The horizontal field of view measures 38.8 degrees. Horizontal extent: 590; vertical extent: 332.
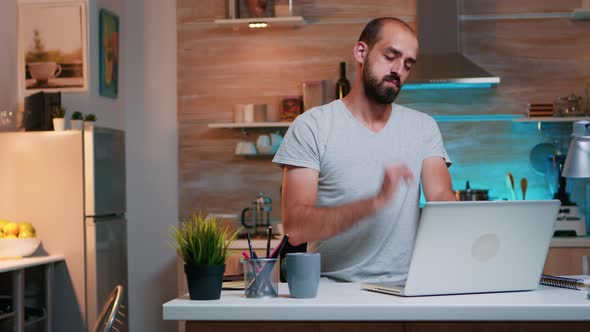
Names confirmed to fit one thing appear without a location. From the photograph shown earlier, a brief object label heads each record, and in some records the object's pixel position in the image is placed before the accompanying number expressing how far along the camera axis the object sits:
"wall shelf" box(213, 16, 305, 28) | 5.05
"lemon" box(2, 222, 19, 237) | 4.35
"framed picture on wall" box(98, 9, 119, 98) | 5.02
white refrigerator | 4.51
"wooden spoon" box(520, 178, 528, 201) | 4.90
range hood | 4.82
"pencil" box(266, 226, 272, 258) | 1.97
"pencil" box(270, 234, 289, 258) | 1.99
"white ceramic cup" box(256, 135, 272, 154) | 5.16
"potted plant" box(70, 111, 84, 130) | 4.59
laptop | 1.78
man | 2.31
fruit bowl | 4.26
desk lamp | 2.05
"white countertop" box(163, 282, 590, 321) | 1.75
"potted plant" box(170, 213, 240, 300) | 1.89
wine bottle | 5.03
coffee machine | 4.66
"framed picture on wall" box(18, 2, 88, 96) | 4.89
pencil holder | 1.92
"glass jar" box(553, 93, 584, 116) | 4.91
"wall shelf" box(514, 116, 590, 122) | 4.82
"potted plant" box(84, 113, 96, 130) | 4.62
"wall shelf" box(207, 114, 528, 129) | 5.07
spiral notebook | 2.03
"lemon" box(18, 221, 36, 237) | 4.42
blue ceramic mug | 1.89
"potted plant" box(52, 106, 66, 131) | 4.57
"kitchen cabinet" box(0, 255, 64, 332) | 3.96
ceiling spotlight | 5.12
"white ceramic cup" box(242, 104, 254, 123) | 5.14
